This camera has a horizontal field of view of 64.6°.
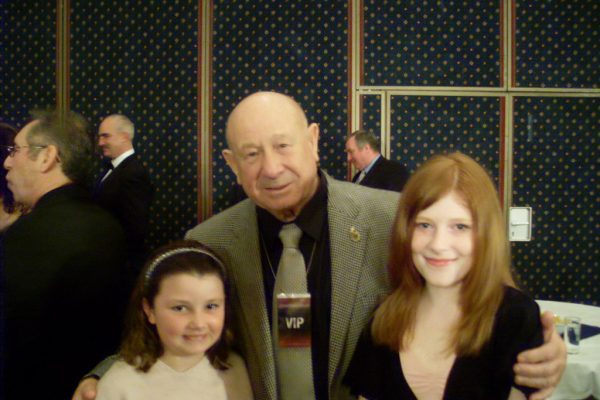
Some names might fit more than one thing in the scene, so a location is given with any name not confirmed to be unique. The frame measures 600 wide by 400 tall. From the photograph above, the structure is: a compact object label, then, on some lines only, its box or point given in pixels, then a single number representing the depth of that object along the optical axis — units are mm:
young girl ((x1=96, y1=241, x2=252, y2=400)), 1417
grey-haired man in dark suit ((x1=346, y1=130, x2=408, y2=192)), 4285
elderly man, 1430
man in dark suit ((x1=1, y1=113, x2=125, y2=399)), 1668
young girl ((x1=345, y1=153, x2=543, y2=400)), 1176
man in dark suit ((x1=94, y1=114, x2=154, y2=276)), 3961
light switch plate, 4484
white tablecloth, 1943
